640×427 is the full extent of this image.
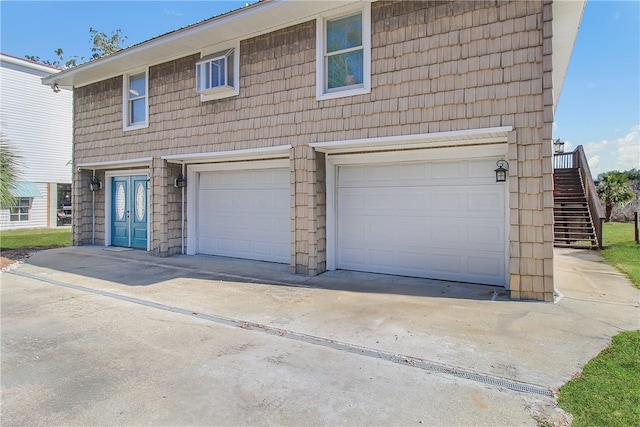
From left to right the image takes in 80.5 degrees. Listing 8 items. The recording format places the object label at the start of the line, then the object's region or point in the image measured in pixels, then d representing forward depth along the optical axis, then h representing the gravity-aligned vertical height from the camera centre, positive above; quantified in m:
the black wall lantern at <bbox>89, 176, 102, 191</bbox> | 11.45 +0.93
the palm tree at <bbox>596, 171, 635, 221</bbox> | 18.73 +1.11
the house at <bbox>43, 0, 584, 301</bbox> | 5.39 +1.48
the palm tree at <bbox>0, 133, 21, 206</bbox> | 8.76 +0.99
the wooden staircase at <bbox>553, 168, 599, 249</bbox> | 10.60 -0.08
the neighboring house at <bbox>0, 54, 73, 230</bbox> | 17.20 +3.66
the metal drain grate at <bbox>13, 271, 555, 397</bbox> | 2.97 -1.34
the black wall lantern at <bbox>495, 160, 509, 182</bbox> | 6.09 +0.70
